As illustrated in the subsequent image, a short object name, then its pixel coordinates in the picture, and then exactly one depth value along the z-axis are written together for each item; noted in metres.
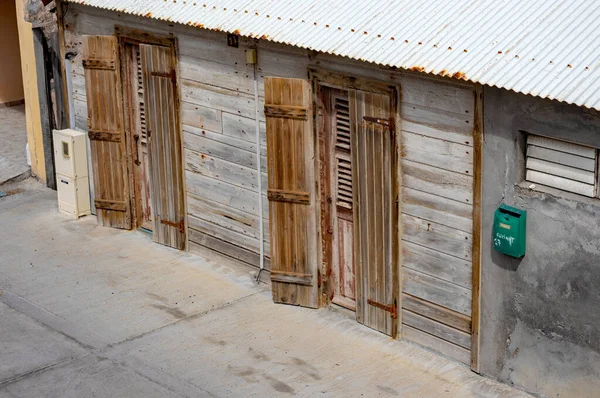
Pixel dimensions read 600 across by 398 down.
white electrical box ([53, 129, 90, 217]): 12.84
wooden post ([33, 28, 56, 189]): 13.59
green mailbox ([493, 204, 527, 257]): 8.36
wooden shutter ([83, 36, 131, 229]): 12.12
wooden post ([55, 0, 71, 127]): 12.64
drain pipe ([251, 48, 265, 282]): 10.50
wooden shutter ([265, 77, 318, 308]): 10.07
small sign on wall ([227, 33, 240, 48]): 10.66
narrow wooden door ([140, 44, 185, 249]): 11.52
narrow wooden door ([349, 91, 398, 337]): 9.41
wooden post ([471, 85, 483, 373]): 8.55
